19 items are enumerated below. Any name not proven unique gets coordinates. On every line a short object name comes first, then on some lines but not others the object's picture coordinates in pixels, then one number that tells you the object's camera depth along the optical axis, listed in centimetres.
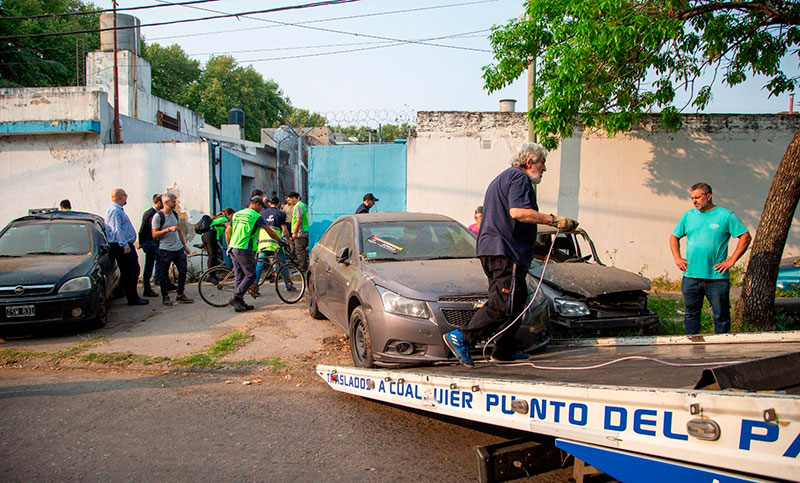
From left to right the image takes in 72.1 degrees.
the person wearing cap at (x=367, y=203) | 1065
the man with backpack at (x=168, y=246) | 917
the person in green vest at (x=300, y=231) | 1155
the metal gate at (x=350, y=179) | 1248
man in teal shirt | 549
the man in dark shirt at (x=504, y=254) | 421
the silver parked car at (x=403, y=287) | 468
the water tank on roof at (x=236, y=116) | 2672
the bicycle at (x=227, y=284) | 893
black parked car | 687
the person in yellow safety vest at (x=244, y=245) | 831
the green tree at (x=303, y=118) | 5415
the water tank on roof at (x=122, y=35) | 2139
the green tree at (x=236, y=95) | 4425
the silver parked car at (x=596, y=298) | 611
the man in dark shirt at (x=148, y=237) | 954
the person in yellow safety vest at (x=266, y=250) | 930
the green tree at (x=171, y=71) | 4459
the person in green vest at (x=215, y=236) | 1128
